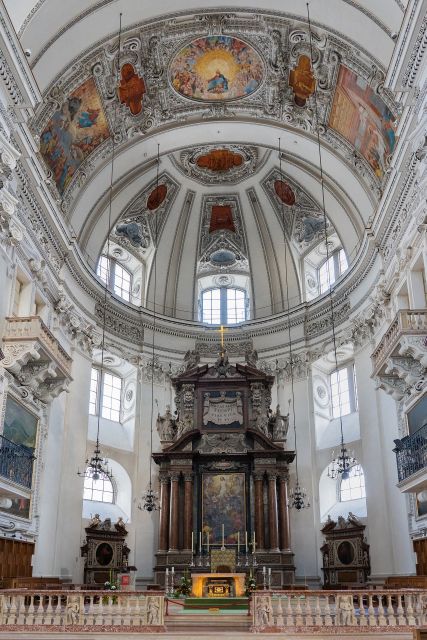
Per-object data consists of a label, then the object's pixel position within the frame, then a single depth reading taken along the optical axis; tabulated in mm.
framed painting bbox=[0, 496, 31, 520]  14219
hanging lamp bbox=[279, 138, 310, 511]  19500
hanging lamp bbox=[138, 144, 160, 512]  20000
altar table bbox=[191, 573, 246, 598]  16734
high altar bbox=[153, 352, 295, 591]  20203
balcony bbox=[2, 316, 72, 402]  14188
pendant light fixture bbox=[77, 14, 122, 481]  20531
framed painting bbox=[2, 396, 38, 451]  14669
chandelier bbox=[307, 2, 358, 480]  18806
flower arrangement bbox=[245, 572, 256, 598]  16069
